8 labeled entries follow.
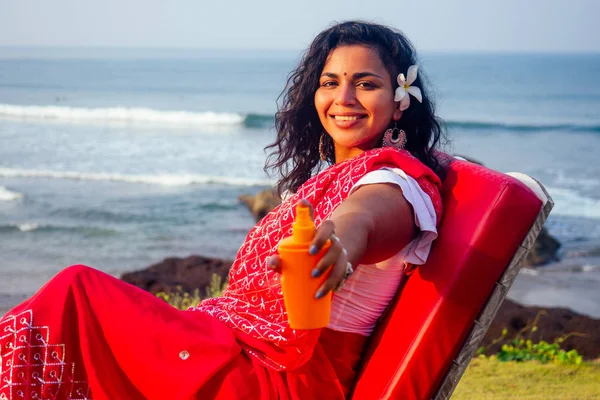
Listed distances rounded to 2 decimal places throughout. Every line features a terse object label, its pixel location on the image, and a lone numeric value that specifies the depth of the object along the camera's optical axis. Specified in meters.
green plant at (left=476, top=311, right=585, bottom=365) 4.79
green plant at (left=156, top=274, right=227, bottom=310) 6.28
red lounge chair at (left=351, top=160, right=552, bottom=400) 2.49
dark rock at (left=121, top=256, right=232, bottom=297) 7.44
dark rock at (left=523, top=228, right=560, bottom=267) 9.80
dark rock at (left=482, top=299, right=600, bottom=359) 5.56
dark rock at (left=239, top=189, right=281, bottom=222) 12.04
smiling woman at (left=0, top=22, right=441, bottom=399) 2.33
